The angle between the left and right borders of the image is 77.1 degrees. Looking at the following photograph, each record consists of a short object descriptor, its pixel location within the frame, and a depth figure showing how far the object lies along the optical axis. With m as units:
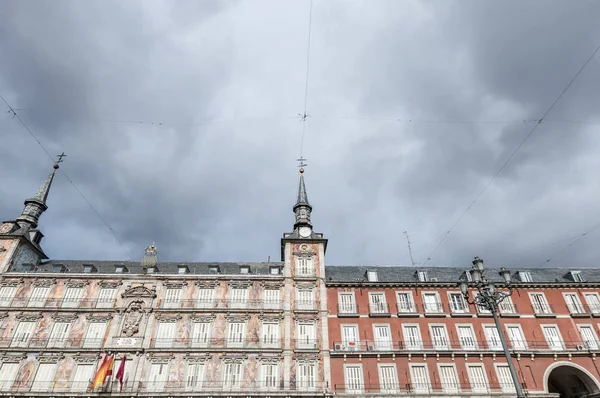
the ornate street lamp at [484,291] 18.86
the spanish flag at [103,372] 30.47
